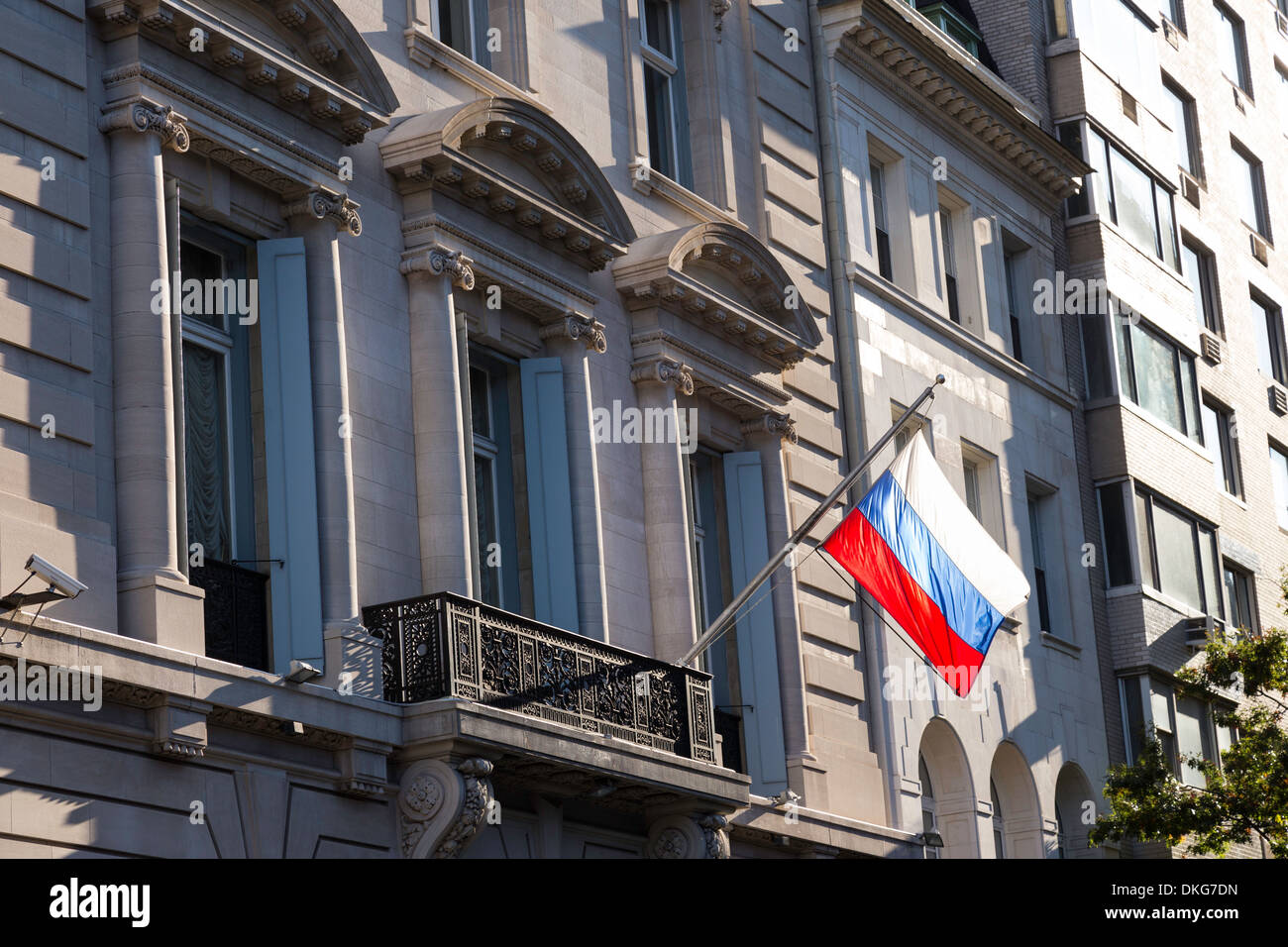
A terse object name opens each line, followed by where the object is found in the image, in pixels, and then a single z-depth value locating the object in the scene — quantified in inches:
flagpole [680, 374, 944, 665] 913.5
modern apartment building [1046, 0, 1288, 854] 1435.8
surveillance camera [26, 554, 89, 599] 622.8
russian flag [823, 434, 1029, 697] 928.3
